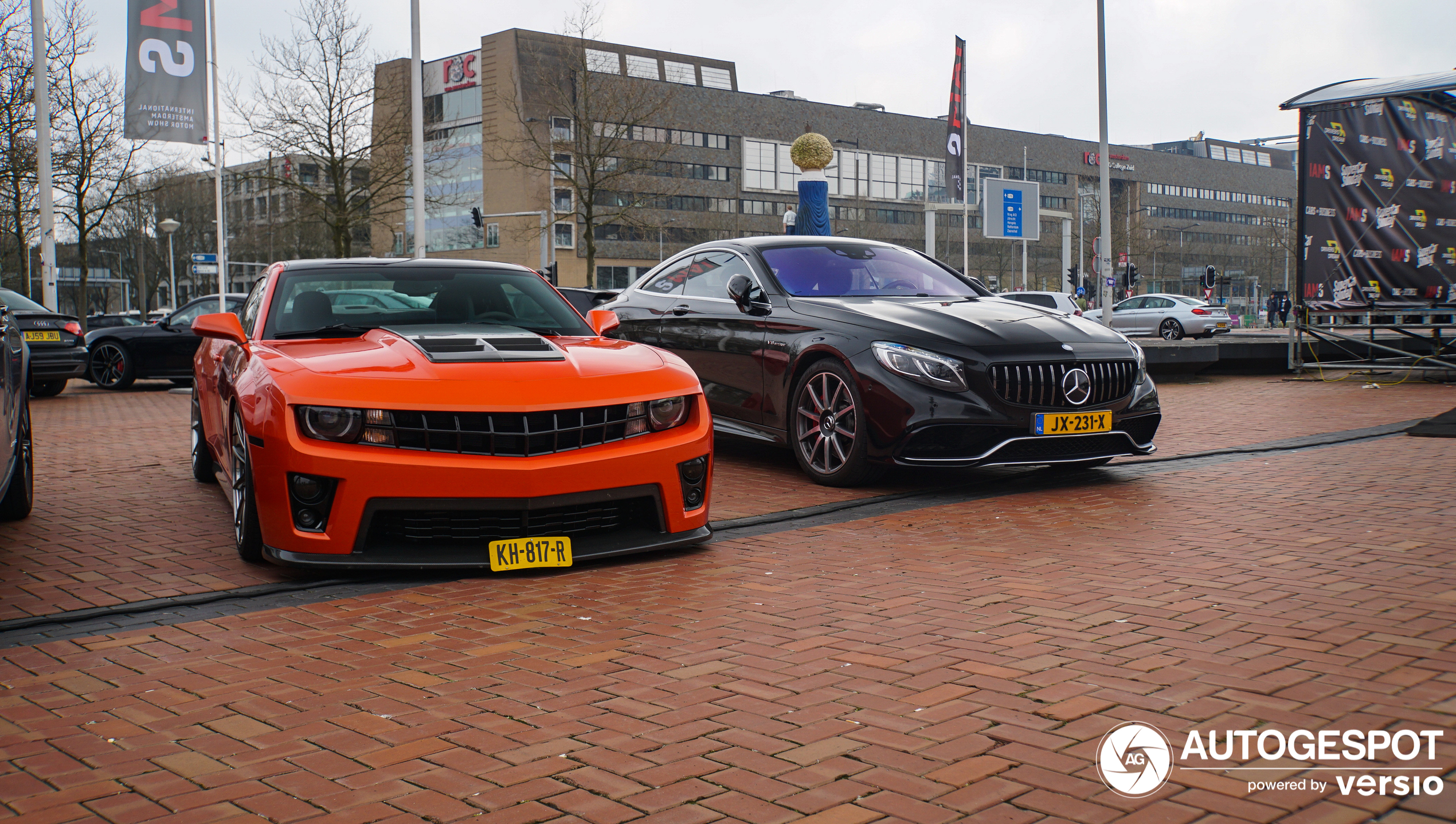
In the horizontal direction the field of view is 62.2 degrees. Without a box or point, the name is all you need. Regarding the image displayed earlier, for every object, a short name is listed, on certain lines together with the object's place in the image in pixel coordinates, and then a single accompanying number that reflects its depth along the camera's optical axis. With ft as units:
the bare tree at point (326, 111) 108.99
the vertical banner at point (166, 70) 69.92
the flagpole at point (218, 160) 98.27
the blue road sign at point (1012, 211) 107.96
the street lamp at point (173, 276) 254.06
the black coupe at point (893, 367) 22.54
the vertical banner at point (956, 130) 121.60
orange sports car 15.78
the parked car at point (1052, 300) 74.54
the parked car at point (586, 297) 41.19
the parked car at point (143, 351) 60.13
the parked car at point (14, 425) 18.74
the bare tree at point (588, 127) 141.38
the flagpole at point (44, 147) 65.82
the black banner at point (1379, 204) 51.88
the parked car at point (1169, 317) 125.59
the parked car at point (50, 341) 52.85
